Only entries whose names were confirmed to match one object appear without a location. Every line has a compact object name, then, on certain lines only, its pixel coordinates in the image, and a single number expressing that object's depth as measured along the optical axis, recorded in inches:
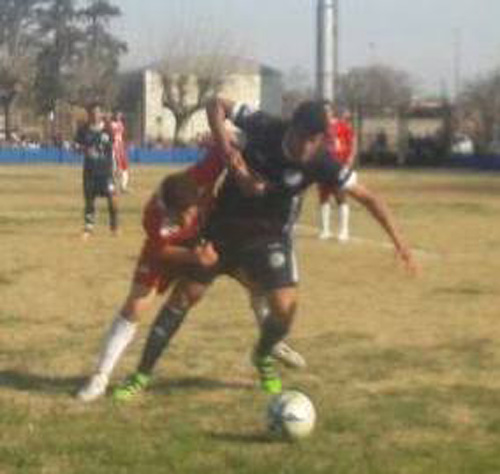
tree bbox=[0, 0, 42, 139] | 3011.8
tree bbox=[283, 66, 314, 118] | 3966.5
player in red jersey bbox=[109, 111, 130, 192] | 1088.2
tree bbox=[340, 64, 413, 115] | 4124.0
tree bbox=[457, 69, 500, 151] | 3110.2
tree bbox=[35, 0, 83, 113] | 3243.1
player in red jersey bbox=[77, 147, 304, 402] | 331.0
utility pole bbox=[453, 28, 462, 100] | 3887.8
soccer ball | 297.7
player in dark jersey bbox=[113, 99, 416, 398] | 325.7
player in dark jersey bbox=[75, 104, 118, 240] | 838.5
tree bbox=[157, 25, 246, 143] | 3725.4
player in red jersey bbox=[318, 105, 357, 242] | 710.3
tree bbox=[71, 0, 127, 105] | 3420.3
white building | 3922.2
